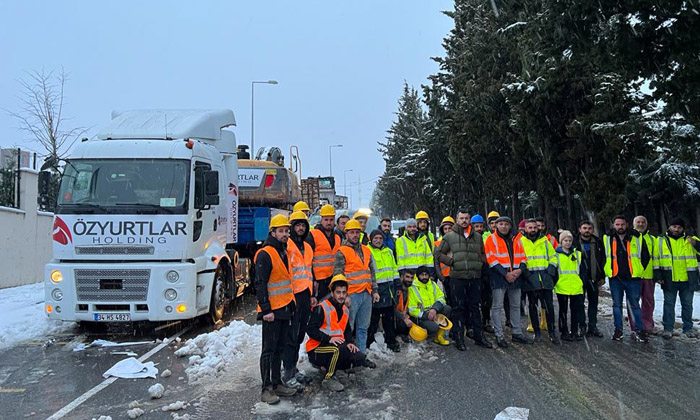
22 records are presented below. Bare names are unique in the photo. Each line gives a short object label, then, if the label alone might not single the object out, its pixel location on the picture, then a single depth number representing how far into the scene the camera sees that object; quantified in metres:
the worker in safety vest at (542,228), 7.86
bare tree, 17.06
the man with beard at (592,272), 7.52
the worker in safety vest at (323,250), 6.27
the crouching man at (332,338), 5.42
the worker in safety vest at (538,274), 7.13
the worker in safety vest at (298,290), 5.31
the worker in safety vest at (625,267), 7.28
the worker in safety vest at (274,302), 4.89
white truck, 7.21
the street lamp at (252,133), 27.10
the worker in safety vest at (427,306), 7.06
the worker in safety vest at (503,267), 7.02
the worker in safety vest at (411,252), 7.33
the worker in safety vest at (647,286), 7.41
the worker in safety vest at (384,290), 6.61
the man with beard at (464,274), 6.96
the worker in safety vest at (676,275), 7.31
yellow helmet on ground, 7.03
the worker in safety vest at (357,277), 6.01
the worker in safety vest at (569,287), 7.19
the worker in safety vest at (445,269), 7.49
